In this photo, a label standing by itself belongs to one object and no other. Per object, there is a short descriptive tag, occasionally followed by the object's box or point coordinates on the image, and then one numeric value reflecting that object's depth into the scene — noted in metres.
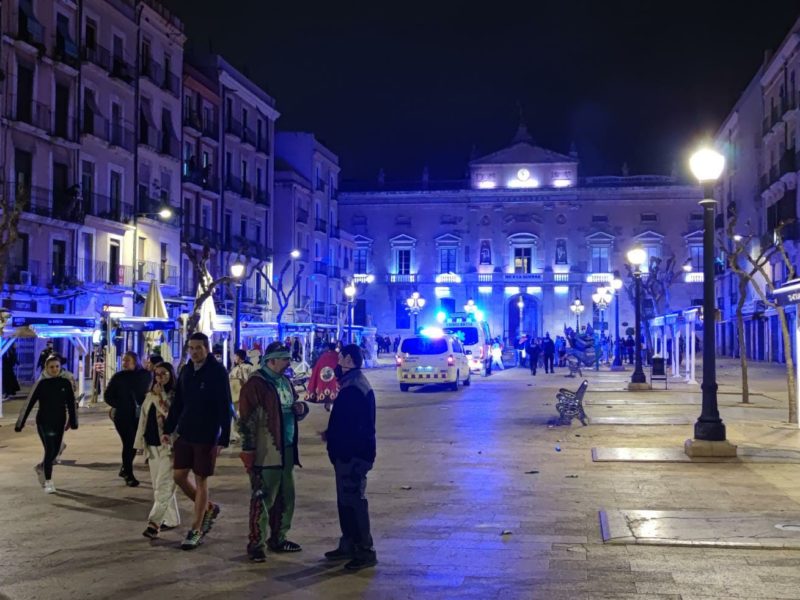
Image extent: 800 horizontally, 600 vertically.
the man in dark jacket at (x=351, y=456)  7.19
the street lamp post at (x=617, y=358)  42.94
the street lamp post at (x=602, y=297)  55.31
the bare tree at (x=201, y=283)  24.26
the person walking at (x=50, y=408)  10.51
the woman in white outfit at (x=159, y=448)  8.13
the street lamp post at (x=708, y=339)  12.49
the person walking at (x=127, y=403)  10.80
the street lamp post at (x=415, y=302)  62.44
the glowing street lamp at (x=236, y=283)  25.88
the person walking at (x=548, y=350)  38.62
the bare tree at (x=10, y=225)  19.89
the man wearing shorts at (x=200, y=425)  7.73
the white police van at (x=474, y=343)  37.53
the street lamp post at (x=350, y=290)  50.36
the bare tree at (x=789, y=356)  16.56
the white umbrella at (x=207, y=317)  24.37
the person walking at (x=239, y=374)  14.03
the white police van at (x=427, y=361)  27.31
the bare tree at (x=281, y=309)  32.26
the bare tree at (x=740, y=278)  19.39
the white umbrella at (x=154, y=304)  24.67
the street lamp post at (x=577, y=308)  71.88
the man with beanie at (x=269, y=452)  7.32
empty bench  17.22
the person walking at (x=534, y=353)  37.72
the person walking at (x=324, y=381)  17.66
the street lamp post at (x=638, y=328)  26.92
